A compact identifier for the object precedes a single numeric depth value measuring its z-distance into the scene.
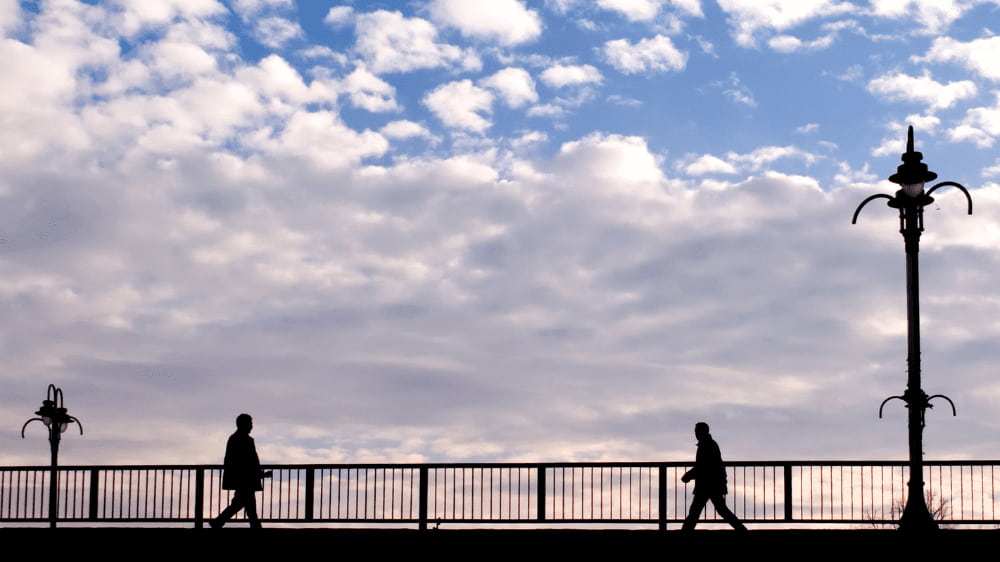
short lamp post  36.09
